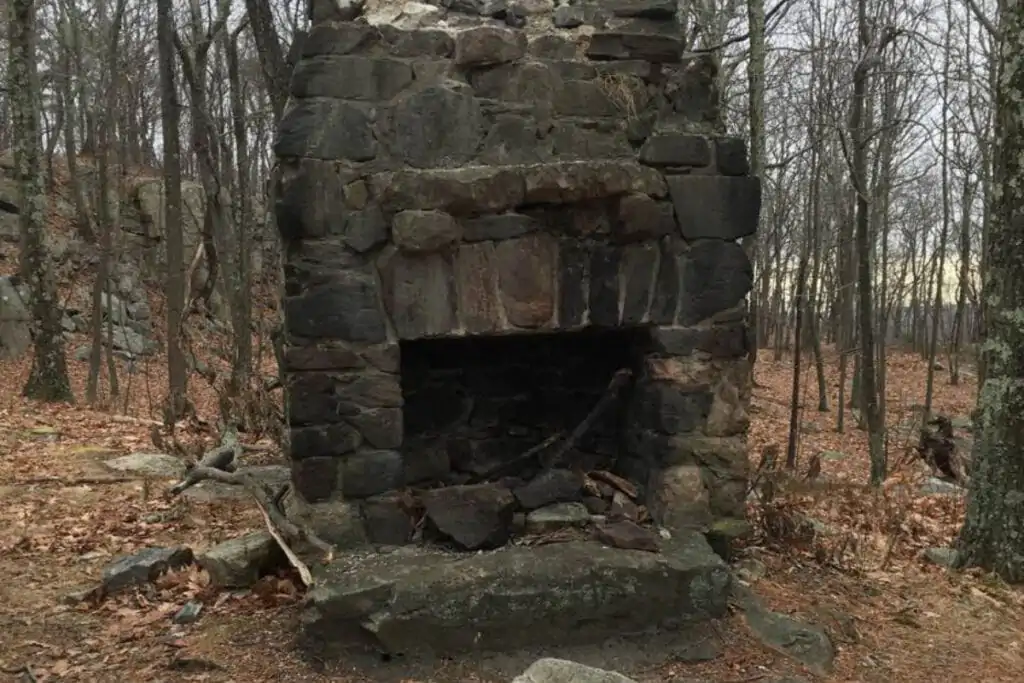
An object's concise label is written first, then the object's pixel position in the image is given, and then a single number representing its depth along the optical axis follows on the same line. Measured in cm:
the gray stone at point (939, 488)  802
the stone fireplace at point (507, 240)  430
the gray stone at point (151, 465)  740
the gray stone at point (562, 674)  322
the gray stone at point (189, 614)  427
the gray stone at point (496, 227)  441
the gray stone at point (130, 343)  1773
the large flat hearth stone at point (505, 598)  383
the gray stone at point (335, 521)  435
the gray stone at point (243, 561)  453
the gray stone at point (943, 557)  531
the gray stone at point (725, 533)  473
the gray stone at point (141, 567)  472
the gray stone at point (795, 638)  402
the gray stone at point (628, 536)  429
